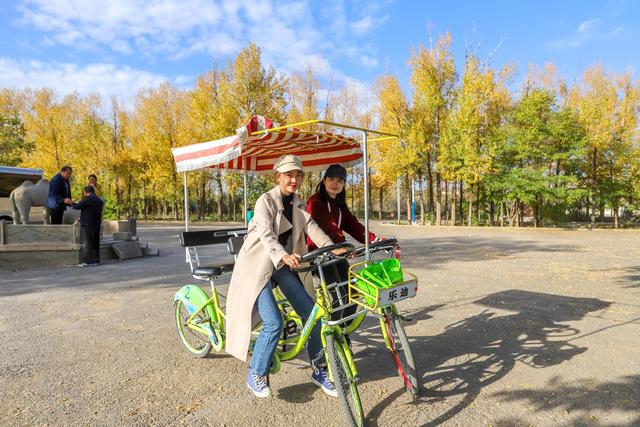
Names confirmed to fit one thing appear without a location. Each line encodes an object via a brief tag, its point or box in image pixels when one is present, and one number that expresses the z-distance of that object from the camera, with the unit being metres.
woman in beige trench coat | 2.96
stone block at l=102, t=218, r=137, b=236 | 13.09
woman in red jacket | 3.73
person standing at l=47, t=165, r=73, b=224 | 9.92
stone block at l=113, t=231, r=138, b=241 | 12.28
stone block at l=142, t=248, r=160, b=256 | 12.10
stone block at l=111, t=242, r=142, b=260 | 11.05
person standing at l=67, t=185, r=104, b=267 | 9.52
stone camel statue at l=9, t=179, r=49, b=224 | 10.94
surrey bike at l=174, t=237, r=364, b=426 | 2.66
